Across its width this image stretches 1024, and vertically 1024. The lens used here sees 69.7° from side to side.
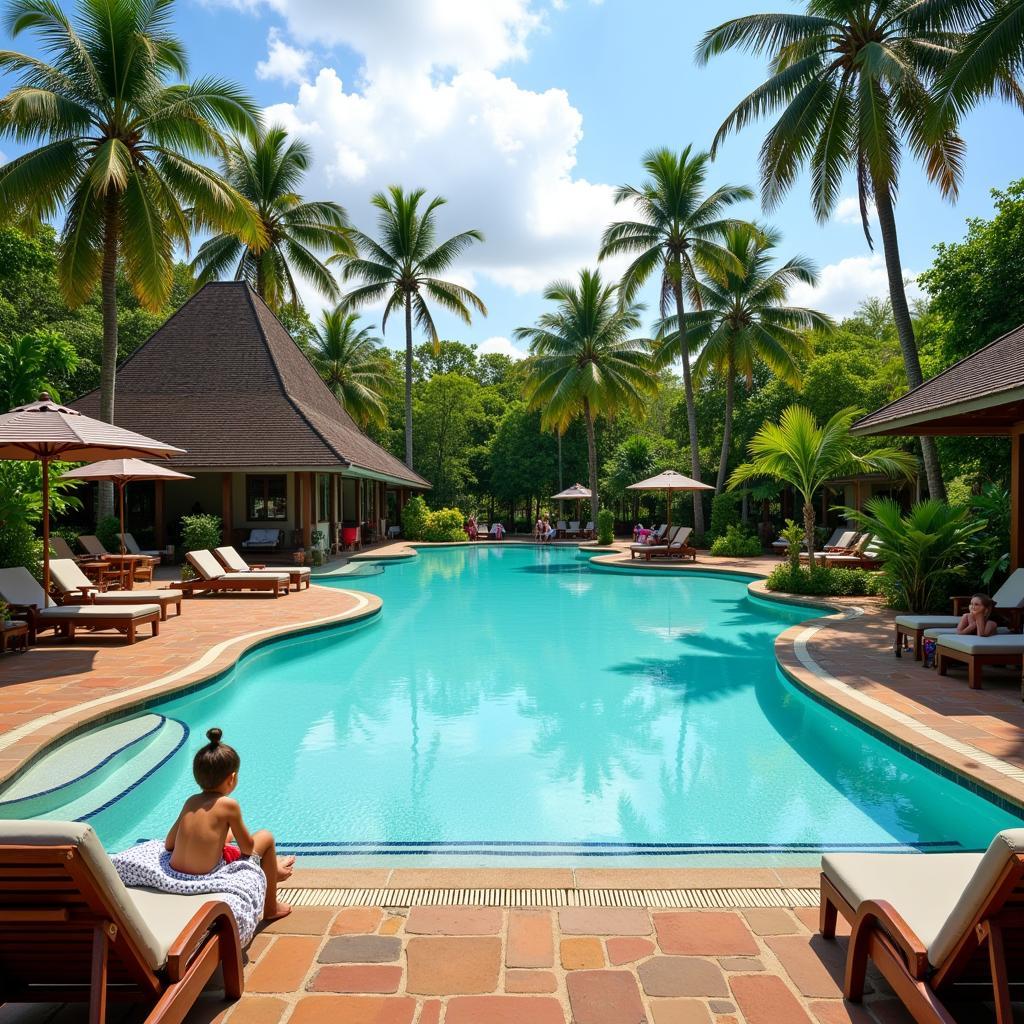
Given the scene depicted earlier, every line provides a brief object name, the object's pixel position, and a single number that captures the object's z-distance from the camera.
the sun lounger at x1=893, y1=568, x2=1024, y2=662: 8.60
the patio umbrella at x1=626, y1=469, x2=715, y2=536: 22.88
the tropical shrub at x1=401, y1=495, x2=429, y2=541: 30.64
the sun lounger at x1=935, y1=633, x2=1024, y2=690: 7.36
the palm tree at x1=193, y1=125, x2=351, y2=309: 27.50
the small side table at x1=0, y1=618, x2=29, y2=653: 8.94
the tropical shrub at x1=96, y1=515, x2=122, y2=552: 17.53
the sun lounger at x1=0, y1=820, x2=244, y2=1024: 2.13
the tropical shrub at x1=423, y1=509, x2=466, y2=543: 30.50
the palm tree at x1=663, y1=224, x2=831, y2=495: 27.78
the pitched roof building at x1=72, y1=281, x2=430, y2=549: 20.22
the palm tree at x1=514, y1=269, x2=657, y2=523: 30.95
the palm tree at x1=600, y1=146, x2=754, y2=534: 26.89
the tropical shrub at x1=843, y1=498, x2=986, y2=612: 11.66
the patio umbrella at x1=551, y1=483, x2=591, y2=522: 32.00
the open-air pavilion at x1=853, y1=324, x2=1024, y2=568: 8.88
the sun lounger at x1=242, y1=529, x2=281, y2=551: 21.27
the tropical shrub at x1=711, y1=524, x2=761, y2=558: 23.81
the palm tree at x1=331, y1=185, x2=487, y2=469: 31.77
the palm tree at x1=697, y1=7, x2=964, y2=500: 14.09
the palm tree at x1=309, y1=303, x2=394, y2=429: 36.81
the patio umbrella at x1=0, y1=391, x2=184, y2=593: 8.51
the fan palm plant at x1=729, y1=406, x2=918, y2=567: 15.30
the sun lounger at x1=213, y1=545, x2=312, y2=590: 15.64
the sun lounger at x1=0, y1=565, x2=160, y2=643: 9.60
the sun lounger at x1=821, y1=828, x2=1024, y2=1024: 2.23
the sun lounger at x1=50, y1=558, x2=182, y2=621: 11.30
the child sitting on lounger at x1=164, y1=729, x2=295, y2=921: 3.00
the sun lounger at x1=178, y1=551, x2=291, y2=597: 14.60
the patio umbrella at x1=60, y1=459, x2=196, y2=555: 14.83
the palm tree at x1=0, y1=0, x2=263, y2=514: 15.35
